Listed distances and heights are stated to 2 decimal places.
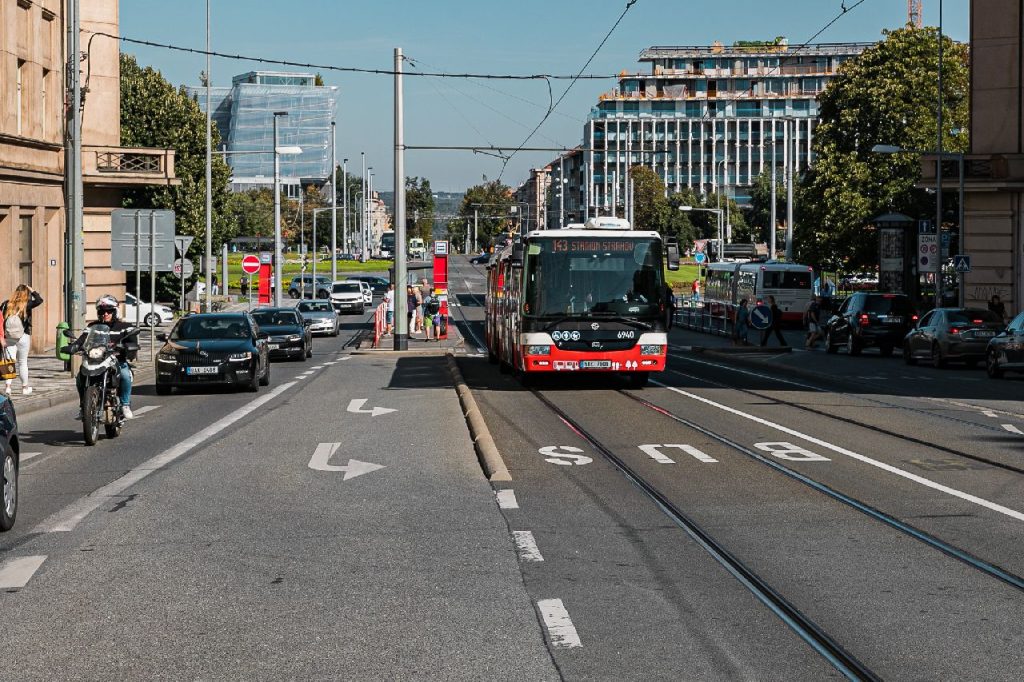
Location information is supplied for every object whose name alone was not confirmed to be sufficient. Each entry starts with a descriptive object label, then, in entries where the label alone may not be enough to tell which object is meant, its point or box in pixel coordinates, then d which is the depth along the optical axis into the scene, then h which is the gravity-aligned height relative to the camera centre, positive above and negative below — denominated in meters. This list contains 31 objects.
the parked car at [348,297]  77.94 -0.86
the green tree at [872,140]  62.09 +6.14
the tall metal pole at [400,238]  39.28 +1.14
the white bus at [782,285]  62.09 -0.08
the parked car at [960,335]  34.62 -1.18
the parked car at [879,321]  41.84 -1.06
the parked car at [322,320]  54.69 -1.46
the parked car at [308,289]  82.25 -0.47
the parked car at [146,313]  54.47 -1.30
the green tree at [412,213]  186.88 +8.67
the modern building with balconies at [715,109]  158.12 +18.68
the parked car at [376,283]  100.38 -0.18
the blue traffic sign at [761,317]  42.22 -0.97
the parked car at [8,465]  9.87 -1.26
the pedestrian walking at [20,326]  23.92 -0.77
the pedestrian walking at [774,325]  45.22 -1.30
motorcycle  16.56 -1.11
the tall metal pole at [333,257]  105.09 +1.65
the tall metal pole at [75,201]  28.11 +1.49
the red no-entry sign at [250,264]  55.91 +0.61
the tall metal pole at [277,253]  60.72 +1.13
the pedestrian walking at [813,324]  48.09 -1.33
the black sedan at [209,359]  24.84 -1.34
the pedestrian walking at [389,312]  51.78 -1.10
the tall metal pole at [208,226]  50.36 +1.83
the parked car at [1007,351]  29.56 -1.35
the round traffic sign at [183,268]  41.80 +0.34
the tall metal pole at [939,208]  45.72 +2.41
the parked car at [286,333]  37.34 -1.33
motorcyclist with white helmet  17.69 -0.66
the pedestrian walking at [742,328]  46.34 -1.42
